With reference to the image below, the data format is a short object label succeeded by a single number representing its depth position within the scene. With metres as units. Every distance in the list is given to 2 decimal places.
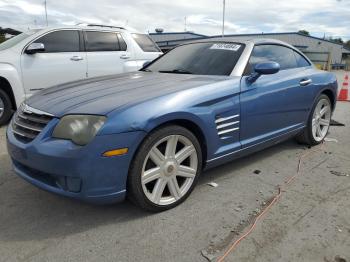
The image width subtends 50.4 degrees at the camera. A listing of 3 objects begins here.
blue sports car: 2.66
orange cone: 10.00
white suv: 6.10
